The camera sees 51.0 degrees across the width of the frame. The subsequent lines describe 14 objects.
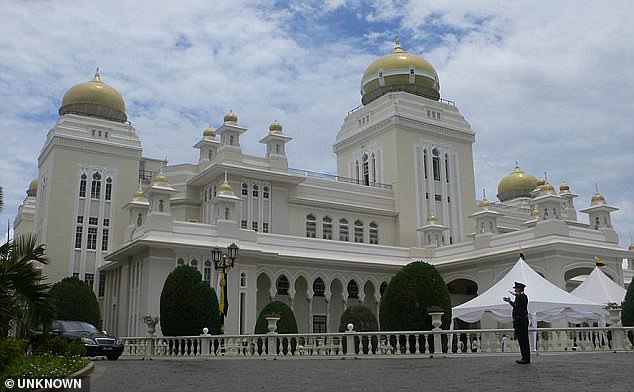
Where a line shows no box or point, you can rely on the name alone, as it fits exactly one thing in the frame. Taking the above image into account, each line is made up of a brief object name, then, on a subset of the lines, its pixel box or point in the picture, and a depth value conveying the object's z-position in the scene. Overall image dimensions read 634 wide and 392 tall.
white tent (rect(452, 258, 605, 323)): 22.93
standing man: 12.66
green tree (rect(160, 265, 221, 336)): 24.91
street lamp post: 22.83
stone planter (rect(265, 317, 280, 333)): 20.59
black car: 20.00
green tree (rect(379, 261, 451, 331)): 23.17
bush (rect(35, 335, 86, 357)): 15.02
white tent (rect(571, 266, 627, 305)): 26.75
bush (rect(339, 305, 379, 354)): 28.98
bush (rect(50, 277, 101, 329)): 32.34
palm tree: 11.53
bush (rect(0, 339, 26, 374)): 9.75
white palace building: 33.09
